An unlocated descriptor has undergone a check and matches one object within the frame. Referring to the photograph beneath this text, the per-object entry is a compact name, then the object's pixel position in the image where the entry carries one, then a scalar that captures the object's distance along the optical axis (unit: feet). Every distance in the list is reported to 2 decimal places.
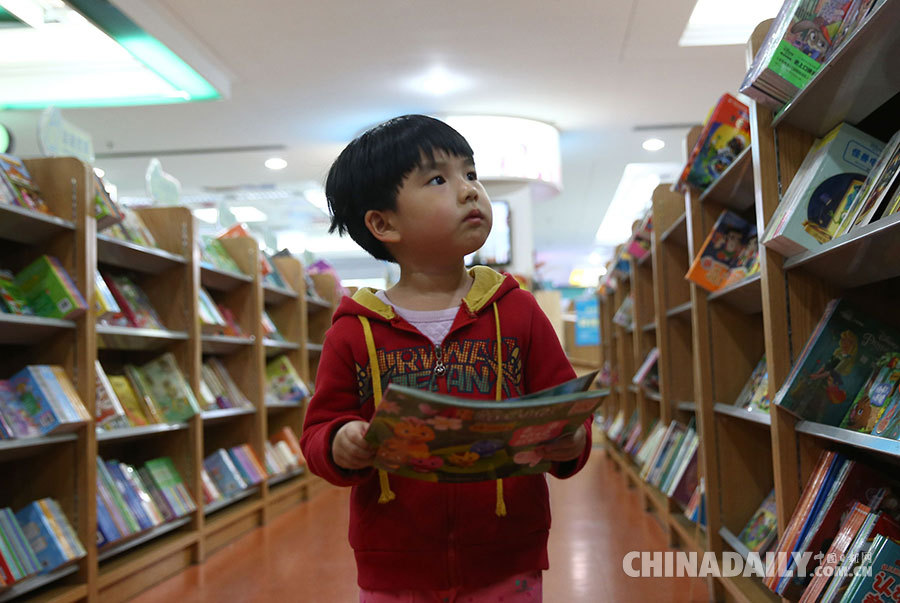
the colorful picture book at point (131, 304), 11.64
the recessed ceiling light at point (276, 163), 27.14
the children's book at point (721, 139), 8.23
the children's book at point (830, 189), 5.65
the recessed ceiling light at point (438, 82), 19.45
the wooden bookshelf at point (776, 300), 5.18
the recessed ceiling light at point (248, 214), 36.14
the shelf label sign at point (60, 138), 10.02
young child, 3.99
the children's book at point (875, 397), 5.42
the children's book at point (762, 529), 7.80
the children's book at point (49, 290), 9.14
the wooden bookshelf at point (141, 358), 9.28
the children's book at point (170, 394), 12.30
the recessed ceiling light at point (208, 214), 36.59
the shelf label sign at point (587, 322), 35.94
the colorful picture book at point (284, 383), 17.90
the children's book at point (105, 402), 9.82
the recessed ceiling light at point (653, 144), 26.94
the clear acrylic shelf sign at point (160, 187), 13.69
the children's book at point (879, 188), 4.95
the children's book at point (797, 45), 5.46
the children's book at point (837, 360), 5.85
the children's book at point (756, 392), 7.92
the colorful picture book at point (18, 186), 8.82
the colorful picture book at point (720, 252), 8.65
